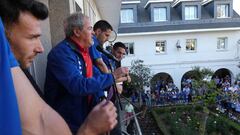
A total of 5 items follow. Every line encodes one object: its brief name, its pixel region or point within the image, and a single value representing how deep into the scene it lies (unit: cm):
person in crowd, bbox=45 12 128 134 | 100
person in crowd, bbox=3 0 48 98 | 53
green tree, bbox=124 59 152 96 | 1093
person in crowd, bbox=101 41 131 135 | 116
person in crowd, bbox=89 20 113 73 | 169
